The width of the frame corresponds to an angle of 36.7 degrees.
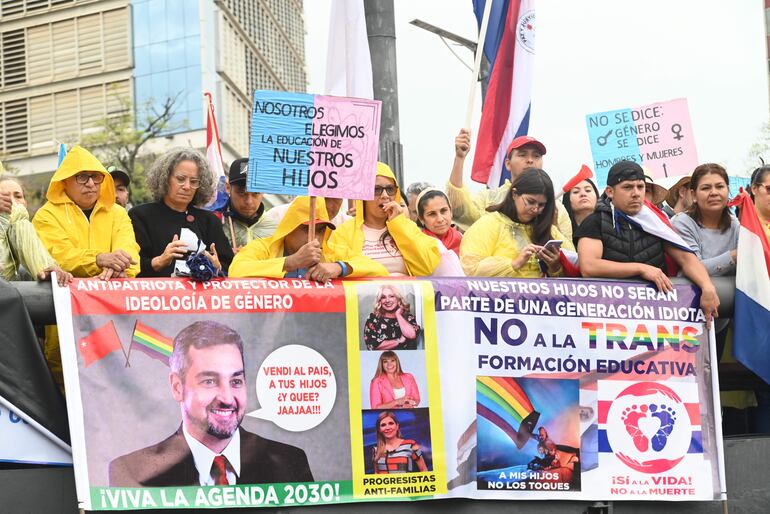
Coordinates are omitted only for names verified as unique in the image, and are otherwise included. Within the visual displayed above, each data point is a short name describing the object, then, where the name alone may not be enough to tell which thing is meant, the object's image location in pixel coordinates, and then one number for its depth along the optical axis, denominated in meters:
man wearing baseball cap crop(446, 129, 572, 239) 8.11
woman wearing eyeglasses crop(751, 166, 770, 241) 7.15
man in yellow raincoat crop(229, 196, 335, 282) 6.08
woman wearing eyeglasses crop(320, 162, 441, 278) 6.57
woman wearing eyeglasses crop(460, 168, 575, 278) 6.88
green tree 39.44
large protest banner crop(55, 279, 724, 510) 5.66
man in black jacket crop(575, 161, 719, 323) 6.47
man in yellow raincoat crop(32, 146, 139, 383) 6.19
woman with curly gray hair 6.70
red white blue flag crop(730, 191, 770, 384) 6.54
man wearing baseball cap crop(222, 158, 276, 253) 7.80
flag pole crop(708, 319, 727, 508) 6.33
